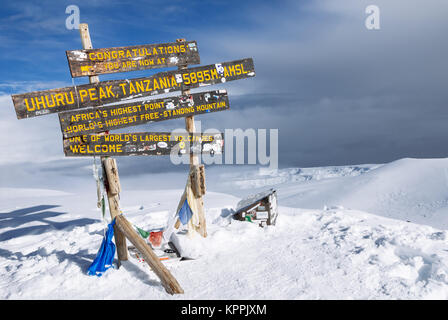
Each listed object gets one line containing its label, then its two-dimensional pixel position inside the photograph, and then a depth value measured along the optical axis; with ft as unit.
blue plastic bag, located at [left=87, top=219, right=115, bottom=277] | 16.00
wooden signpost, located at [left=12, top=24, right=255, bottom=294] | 15.81
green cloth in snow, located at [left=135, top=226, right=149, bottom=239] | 20.97
